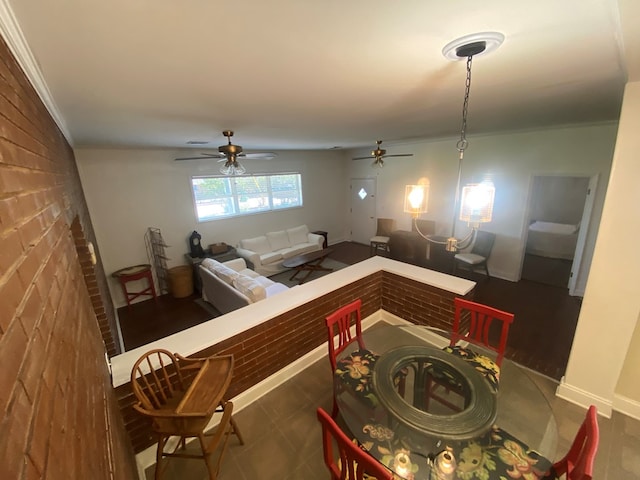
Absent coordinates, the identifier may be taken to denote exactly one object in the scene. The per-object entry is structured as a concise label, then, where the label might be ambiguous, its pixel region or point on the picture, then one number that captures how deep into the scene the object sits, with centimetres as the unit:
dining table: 124
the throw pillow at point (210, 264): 394
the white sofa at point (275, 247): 525
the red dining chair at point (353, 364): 163
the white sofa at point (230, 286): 309
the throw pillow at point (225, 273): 348
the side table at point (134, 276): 425
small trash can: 459
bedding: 551
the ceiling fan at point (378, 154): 381
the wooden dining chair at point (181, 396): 144
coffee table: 517
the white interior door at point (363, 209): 692
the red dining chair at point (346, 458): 102
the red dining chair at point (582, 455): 101
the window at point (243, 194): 523
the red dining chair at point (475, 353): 170
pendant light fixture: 111
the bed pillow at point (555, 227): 554
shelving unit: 464
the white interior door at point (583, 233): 362
